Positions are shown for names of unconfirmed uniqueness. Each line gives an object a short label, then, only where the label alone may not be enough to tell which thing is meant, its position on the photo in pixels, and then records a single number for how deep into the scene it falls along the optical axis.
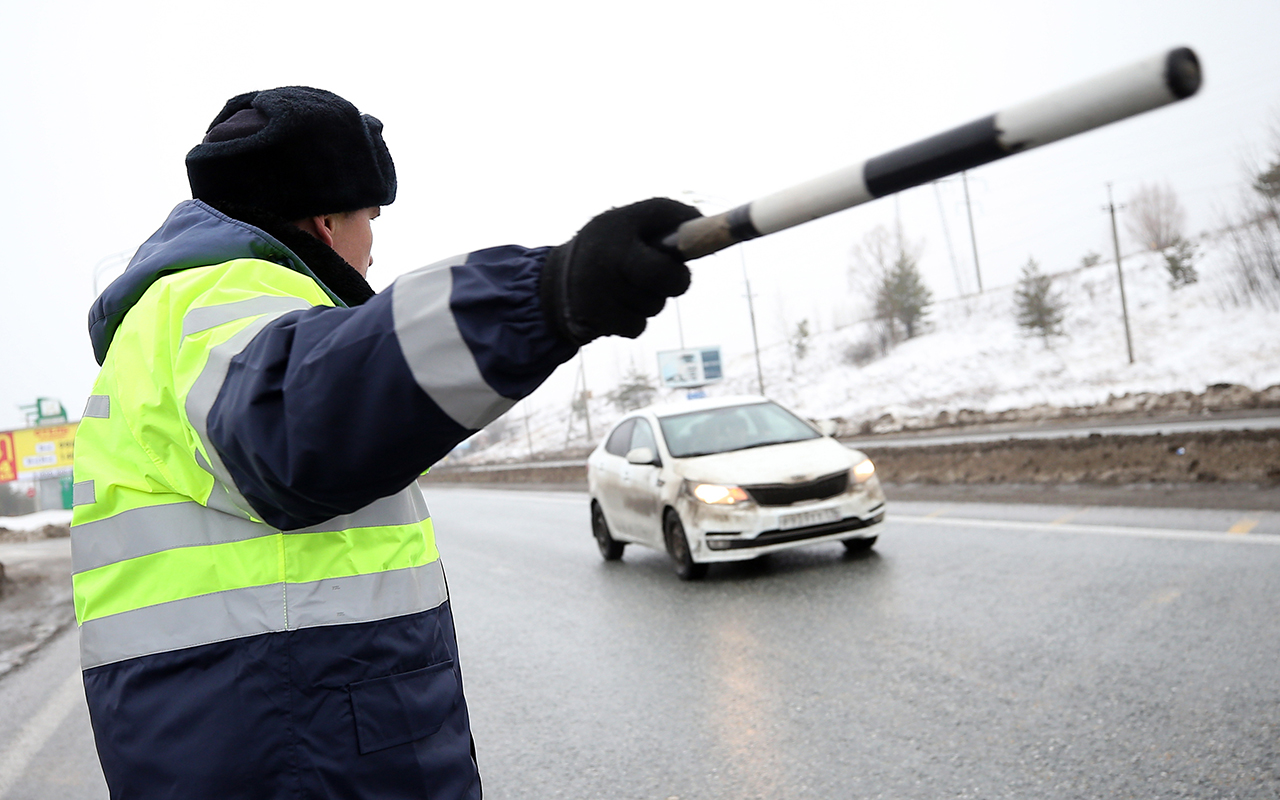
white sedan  8.16
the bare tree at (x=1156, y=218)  62.75
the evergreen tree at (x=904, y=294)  69.25
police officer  1.12
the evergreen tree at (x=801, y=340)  79.12
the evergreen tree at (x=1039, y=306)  55.59
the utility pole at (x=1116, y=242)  47.43
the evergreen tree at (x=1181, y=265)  54.34
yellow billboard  57.12
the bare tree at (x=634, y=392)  71.96
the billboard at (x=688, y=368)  58.12
